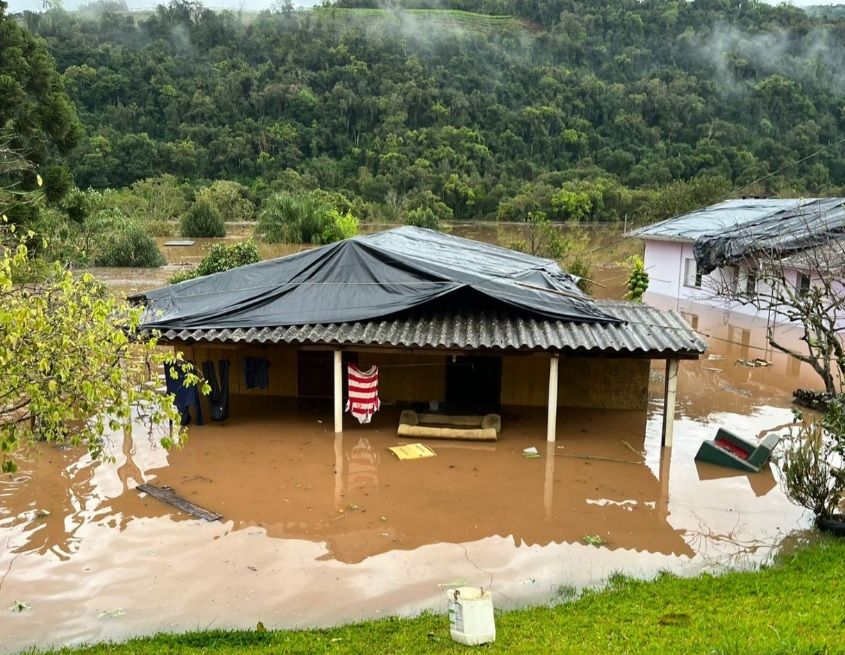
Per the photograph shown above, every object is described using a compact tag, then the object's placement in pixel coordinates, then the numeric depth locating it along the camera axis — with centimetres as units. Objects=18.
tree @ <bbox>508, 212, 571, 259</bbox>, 3064
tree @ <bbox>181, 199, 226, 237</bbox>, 4456
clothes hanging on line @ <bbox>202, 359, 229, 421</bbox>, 1359
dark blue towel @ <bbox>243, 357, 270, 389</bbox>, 1411
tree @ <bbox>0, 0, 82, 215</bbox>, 1962
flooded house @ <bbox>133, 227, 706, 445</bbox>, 1240
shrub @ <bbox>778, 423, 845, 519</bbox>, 906
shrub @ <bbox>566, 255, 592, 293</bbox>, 2734
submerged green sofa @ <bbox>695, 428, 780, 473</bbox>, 1170
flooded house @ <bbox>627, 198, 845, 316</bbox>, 2208
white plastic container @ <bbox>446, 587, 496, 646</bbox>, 609
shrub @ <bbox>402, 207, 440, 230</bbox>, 4469
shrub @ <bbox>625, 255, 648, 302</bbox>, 2583
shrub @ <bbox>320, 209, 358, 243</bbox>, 3812
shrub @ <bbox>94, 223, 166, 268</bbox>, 3406
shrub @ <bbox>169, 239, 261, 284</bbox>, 2358
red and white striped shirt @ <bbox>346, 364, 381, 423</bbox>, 1301
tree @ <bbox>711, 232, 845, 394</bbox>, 1097
